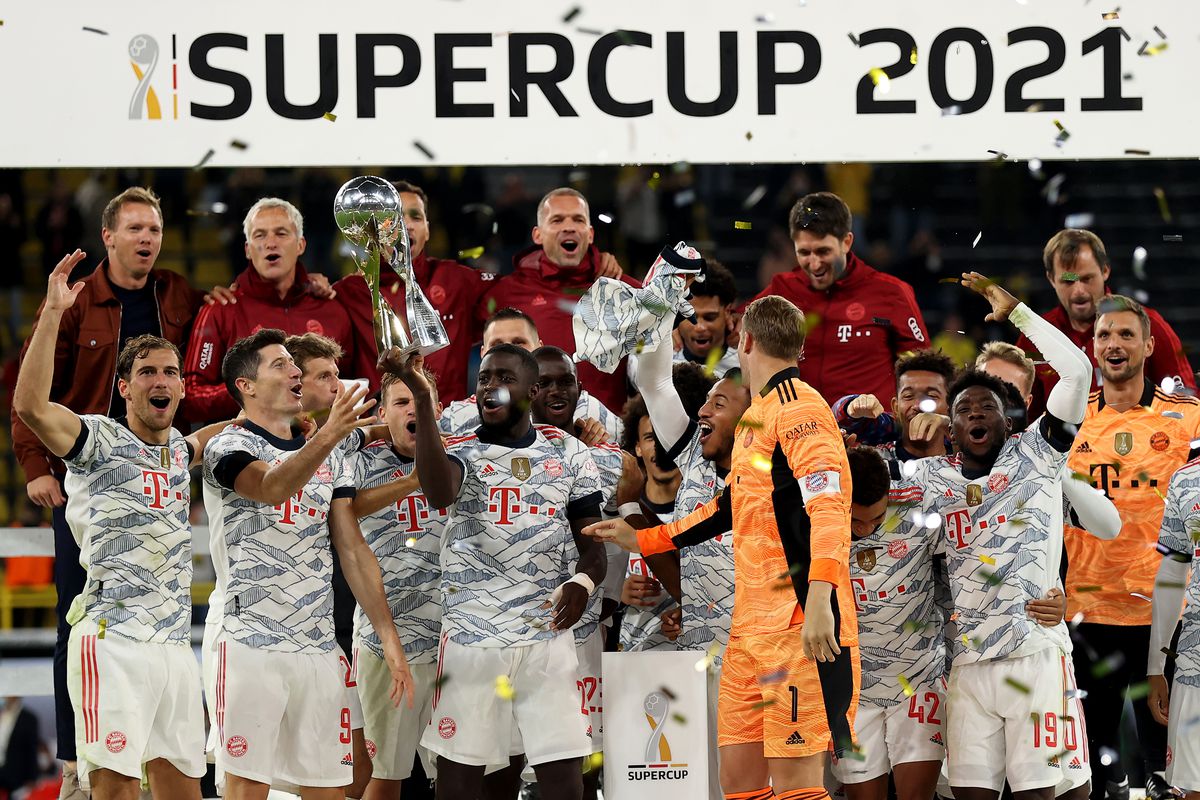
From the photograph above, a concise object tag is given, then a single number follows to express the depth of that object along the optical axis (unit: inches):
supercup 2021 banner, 638.5
